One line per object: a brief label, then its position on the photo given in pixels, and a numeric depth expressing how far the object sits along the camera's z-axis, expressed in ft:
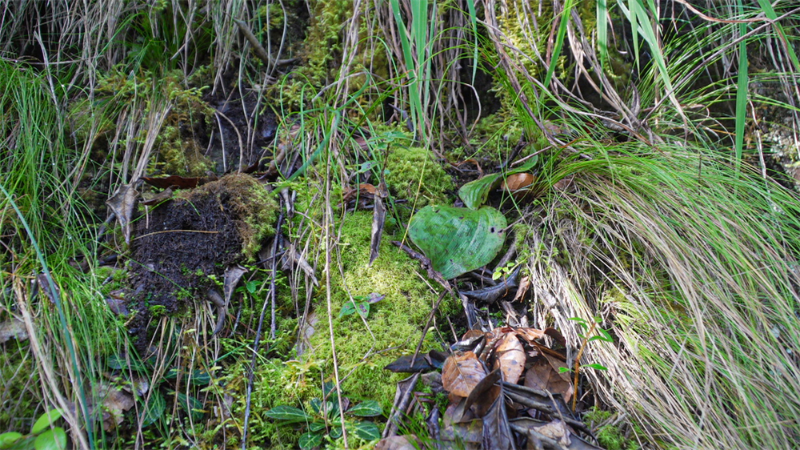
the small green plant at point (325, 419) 3.25
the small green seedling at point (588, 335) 3.28
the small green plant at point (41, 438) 3.11
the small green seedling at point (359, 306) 3.45
